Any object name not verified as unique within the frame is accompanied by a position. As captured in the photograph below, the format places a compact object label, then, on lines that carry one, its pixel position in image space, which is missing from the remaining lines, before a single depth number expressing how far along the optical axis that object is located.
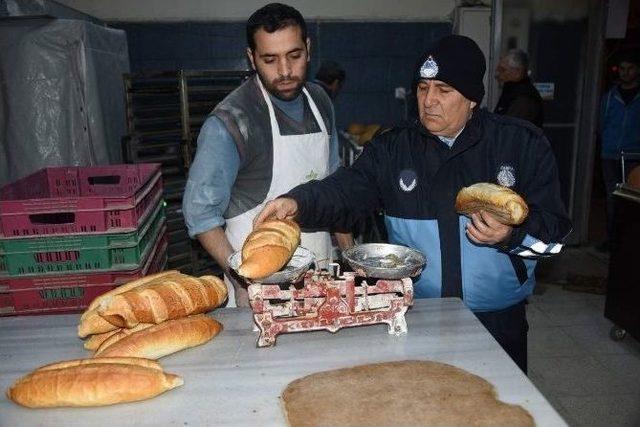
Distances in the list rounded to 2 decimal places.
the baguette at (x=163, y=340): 1.53
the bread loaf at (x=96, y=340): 1.67
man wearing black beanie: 1.92
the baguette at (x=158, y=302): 1.58
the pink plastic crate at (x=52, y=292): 2.41
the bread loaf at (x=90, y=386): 1.35
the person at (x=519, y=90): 5.18
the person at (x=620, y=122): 5.95
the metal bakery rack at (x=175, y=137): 4.52
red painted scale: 1.62
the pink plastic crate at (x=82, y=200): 2.37
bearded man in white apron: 2.25
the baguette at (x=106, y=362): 1.43
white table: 1.33
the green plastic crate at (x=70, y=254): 2.38
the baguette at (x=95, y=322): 1.67
